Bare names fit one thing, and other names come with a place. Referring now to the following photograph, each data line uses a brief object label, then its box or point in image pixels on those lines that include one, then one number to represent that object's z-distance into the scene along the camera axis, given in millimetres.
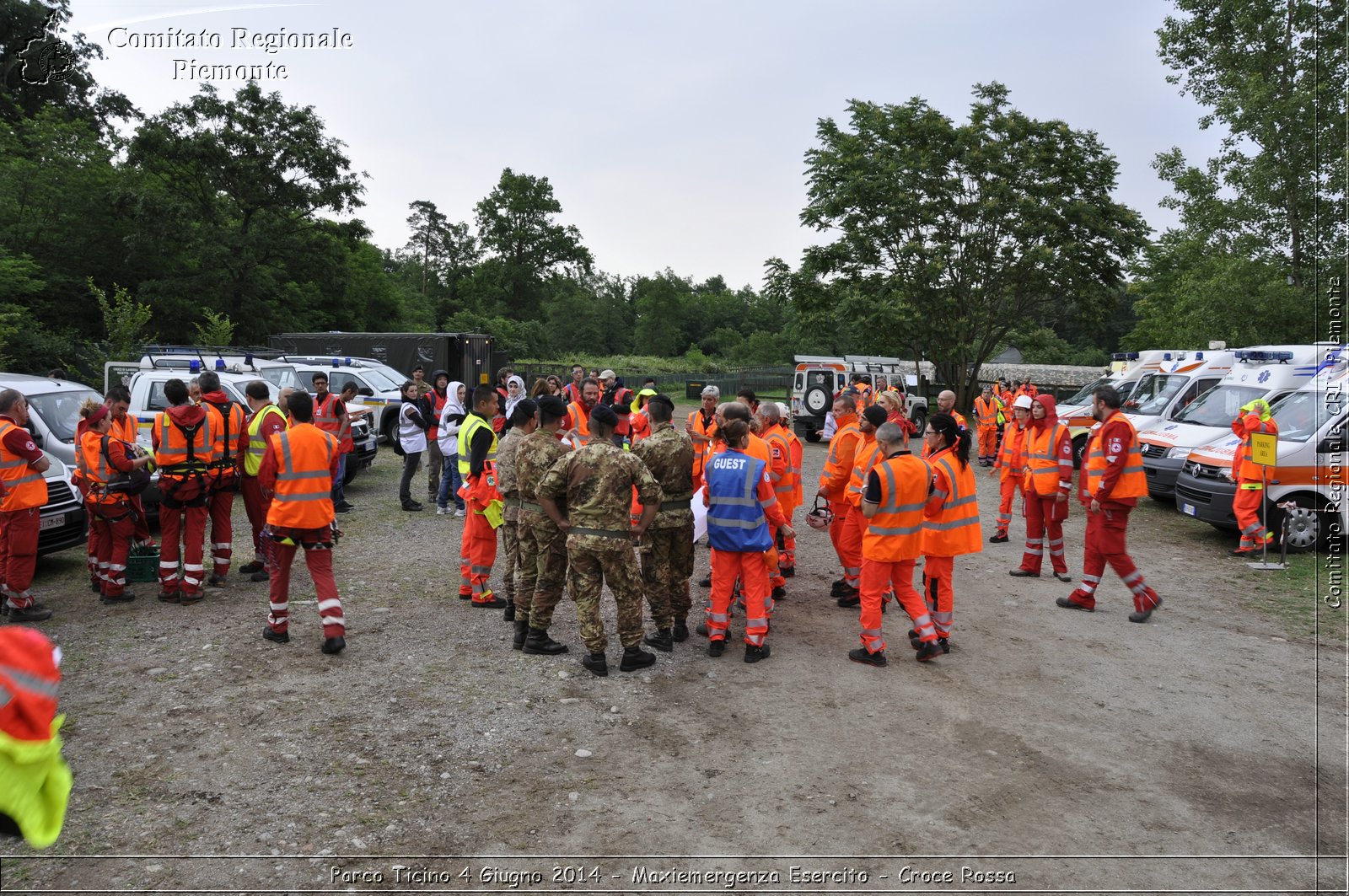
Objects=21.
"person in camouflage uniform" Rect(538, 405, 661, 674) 6020
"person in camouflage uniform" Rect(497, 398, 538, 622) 6820
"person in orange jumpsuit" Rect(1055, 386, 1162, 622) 7746
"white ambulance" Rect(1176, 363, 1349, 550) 10750
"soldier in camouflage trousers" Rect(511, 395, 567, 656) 6410
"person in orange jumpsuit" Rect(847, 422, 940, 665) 6367
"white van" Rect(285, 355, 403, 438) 18688
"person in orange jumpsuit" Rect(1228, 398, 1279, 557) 10344
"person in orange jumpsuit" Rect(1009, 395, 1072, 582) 8977
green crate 8133
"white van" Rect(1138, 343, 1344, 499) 12844
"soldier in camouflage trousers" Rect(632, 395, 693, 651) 6859
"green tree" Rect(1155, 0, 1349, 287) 19031
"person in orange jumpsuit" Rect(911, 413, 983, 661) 6703
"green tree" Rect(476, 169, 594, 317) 70750
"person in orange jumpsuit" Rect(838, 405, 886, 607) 7473
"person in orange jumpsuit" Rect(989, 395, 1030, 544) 10721
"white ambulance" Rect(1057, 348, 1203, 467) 17547
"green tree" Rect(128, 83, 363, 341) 33688
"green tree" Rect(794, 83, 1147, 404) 28438
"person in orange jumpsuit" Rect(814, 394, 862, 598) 8047
